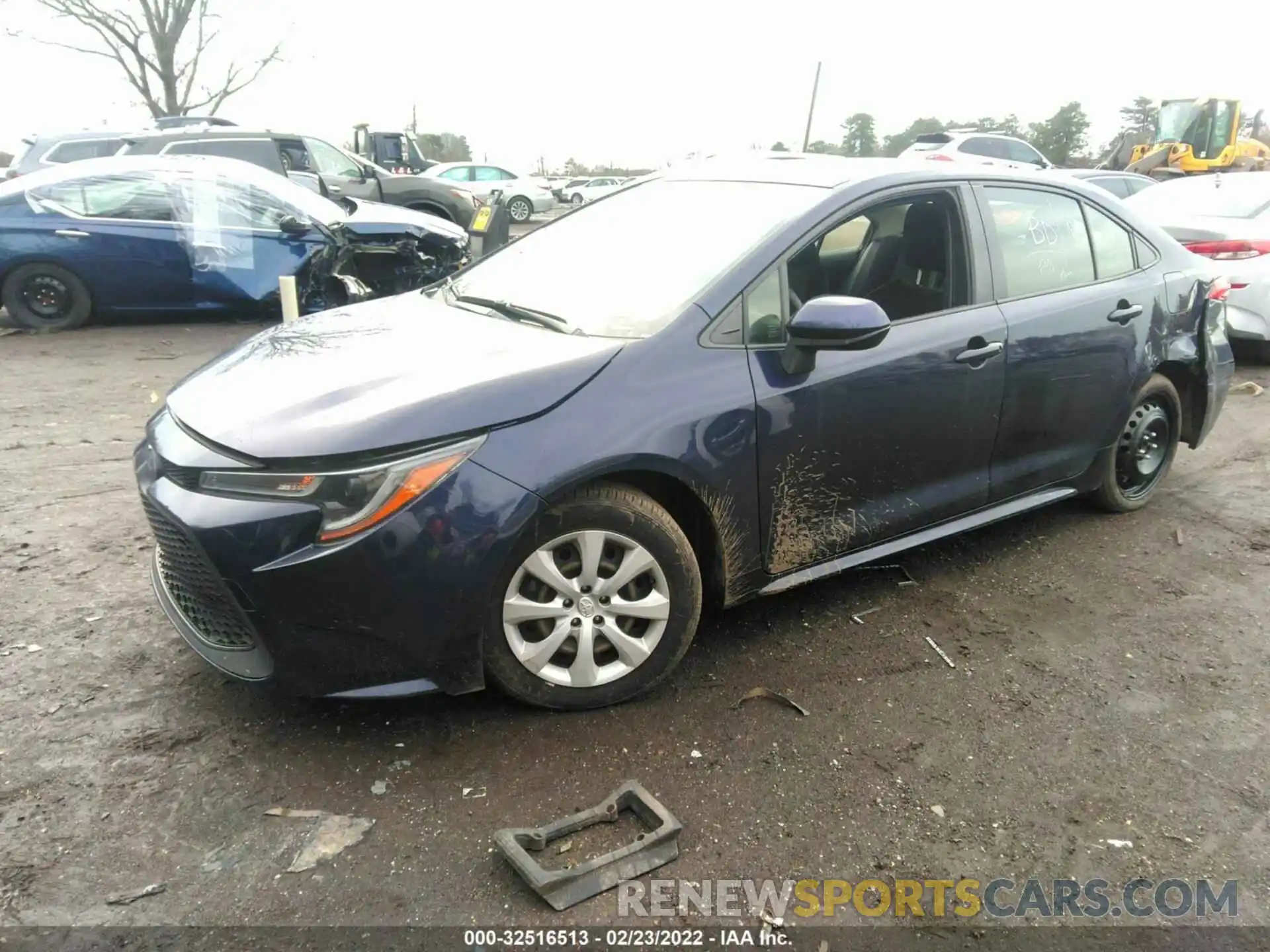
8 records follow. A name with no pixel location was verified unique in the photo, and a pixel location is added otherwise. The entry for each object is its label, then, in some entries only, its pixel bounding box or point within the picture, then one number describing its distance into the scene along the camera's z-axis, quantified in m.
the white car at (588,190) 34.94
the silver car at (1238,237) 7.27
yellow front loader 21.19
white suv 15.70
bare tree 28.48
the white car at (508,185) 24.75
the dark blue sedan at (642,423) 2.41
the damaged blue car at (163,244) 8.20
